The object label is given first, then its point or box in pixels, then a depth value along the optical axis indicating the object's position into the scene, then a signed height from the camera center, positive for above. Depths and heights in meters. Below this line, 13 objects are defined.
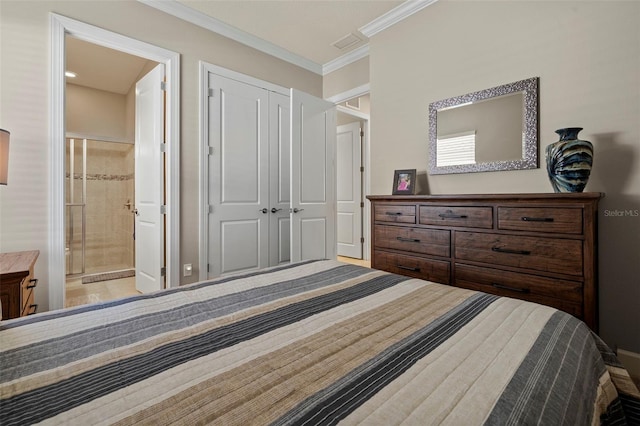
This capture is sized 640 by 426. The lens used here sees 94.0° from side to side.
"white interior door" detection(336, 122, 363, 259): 5.04 +0.34
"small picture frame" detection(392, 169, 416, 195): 2.65 +0.25
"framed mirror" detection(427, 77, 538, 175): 2.14 +0.63
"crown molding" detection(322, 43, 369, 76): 3.56 +1.92
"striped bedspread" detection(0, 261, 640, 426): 0.53 -0.35
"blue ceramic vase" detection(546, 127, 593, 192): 1.71 +0.29
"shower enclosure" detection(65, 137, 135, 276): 4.37 +0.05
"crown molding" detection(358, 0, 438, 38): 2.73 +1.88
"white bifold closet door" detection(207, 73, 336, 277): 3.22 +0.33
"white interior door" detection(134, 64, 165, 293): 2.99 +0.29
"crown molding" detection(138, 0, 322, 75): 2.84 +1.94
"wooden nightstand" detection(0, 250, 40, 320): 1.50 -0.39
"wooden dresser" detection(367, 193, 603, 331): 1.61 -0.22
